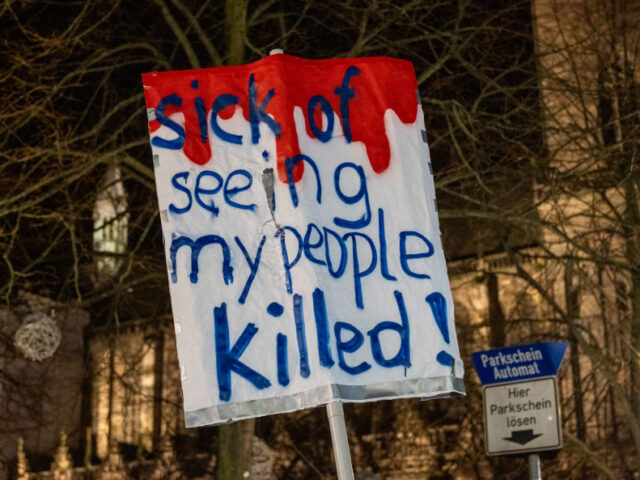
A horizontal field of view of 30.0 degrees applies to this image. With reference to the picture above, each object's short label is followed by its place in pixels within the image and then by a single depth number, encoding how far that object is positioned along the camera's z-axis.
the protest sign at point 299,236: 4.51
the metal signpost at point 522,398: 9.56
